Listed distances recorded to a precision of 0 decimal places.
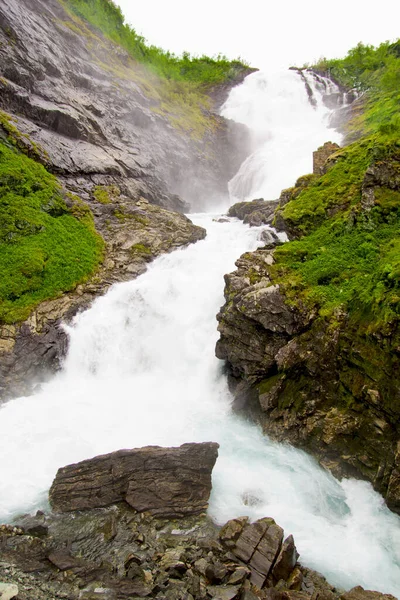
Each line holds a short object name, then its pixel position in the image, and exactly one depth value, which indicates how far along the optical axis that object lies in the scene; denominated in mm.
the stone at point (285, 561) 7848
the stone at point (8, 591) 6207
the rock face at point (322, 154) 21508
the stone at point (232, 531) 8406
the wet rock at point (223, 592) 6895
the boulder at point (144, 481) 9711
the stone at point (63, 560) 7809
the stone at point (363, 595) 7309
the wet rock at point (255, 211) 27188
